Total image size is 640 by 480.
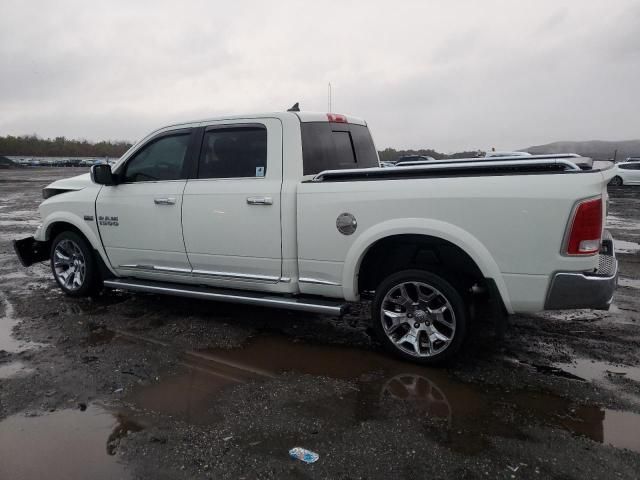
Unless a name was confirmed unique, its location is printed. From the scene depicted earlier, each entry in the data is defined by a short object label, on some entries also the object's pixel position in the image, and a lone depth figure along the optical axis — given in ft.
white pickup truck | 11.04
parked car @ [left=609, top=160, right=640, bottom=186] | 82.73
